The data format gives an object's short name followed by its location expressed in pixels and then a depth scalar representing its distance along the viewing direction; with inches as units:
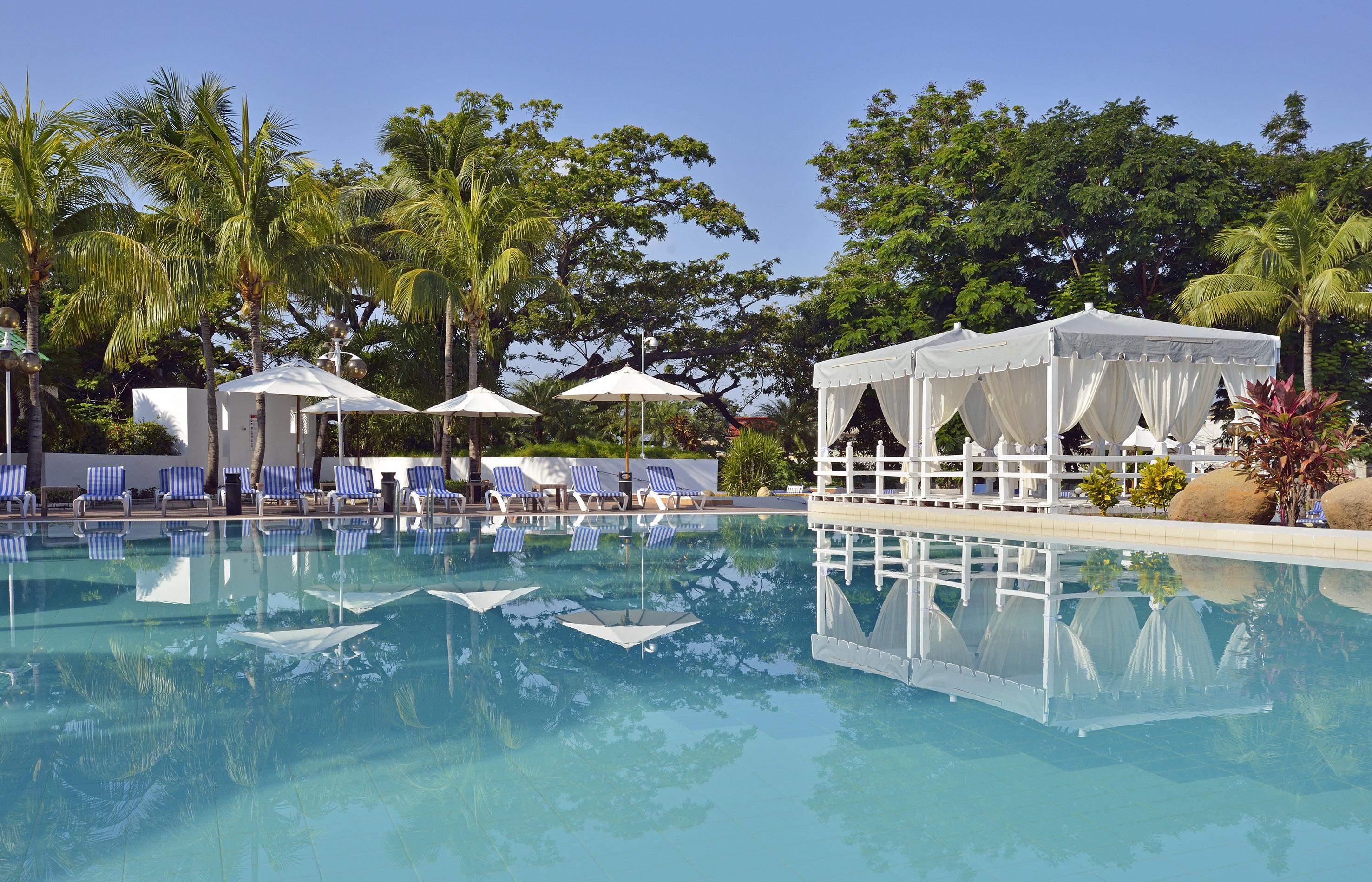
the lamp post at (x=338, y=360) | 746.2
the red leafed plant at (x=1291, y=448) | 528.4
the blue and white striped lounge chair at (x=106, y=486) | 699.4
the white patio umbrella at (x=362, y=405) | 759.7
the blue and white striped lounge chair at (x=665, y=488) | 800.9
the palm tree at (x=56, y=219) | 679.7
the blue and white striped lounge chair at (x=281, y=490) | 725.9
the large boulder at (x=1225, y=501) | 532.4
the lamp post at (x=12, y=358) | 644.7
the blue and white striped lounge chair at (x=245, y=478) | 722.8
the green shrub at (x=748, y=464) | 1012.5
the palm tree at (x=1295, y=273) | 845.2
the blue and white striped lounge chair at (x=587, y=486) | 798.5
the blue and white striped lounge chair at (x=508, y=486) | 776.3
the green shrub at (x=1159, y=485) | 597.0
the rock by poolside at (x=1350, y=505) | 479.2
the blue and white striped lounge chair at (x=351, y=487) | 734.5
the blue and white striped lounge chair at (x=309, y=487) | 763.6
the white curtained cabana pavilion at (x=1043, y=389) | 617.6
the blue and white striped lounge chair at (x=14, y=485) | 666.8
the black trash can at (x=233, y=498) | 694.5
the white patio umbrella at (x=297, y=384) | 708.0
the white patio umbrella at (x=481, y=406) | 795.4
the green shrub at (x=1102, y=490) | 600.7
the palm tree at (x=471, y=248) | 834.2
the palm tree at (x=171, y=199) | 740.6
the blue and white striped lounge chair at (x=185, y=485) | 719.1
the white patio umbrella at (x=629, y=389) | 804.6
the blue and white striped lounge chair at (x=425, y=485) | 749.3
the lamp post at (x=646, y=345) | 878.4
